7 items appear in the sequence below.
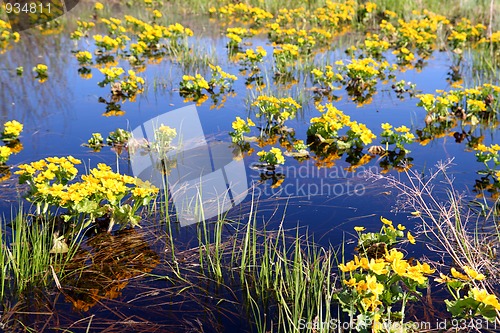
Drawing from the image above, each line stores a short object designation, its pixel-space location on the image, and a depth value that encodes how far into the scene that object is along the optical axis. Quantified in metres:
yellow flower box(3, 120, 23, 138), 4.31
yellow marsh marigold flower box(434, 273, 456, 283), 2.18
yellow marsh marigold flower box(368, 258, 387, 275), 2.13
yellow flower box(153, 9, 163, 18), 9.63
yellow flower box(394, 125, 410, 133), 4.30
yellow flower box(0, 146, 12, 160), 3.71
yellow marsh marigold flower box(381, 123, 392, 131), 4.37
